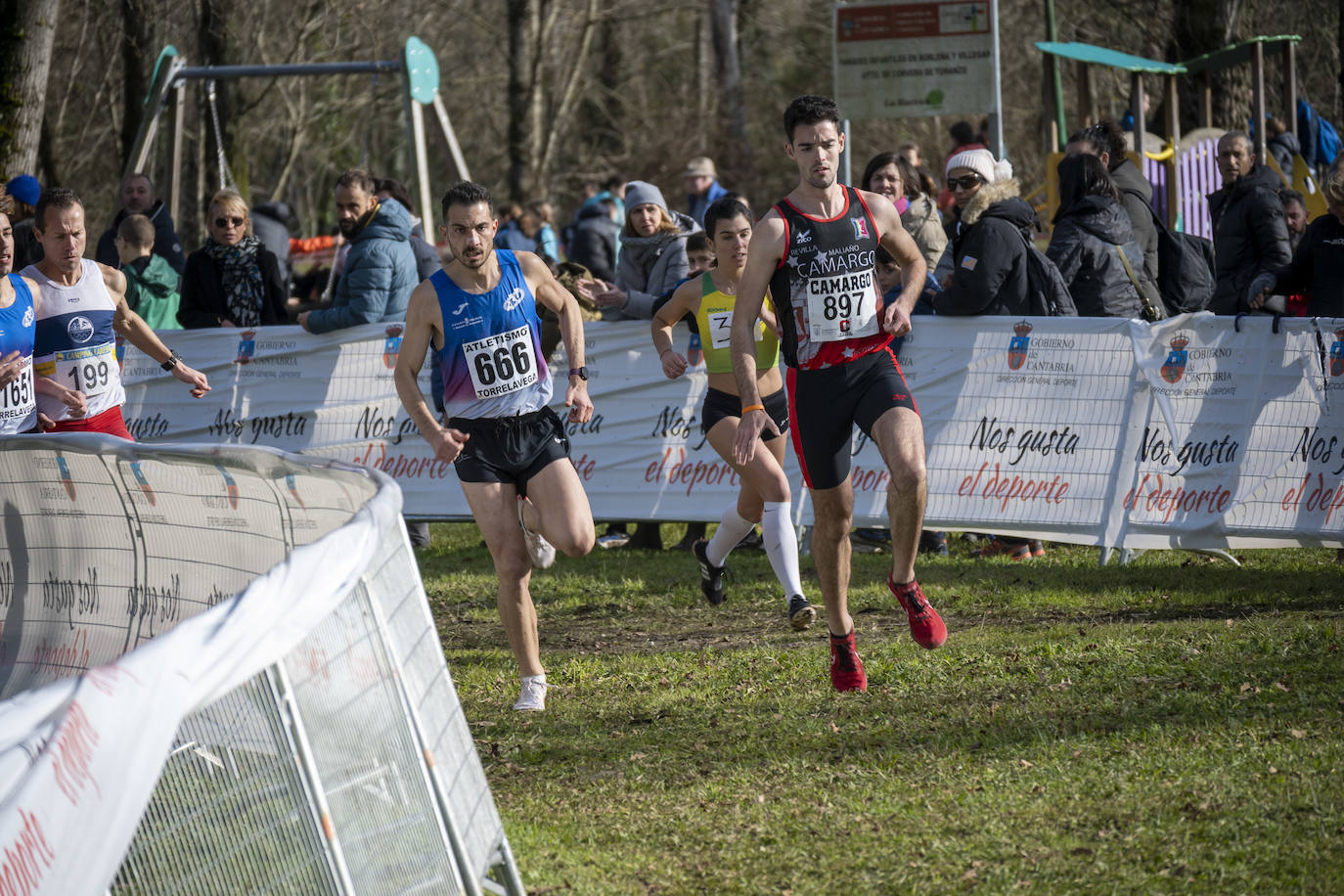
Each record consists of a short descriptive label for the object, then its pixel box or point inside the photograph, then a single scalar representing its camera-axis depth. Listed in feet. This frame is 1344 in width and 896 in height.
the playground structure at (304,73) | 98.07
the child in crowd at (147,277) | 72.69
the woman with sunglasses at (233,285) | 71.51
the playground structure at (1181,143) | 101.24
